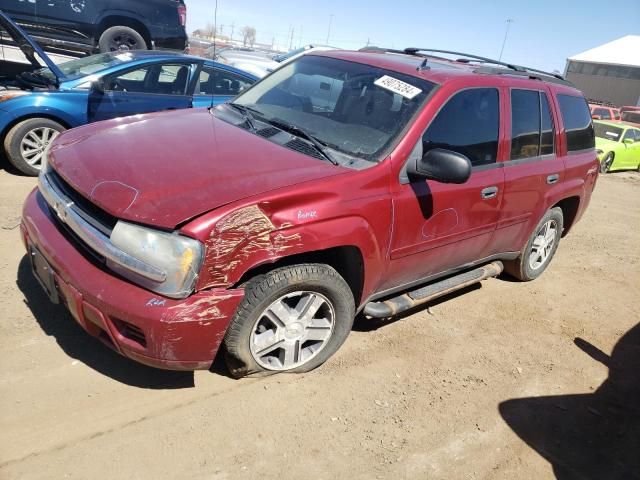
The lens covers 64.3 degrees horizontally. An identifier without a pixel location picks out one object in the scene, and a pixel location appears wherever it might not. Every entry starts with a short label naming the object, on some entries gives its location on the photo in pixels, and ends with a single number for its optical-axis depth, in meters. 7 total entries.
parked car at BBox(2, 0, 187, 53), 9.52
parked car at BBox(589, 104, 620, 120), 18.03
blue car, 5.62
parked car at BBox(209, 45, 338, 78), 10.07
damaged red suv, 2.38
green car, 13.03
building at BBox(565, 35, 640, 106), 42.06
